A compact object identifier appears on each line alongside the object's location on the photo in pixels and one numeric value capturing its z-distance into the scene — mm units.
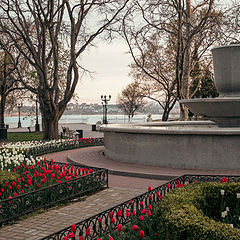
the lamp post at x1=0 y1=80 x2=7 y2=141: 26505
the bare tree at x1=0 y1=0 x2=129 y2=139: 20594
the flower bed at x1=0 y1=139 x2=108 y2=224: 6723
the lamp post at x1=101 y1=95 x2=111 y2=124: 42341
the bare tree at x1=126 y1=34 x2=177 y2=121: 33750
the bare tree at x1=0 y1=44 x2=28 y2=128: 31859
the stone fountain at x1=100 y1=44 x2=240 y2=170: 10430
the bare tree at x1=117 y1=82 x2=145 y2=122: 55594
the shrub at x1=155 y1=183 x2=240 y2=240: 4090
